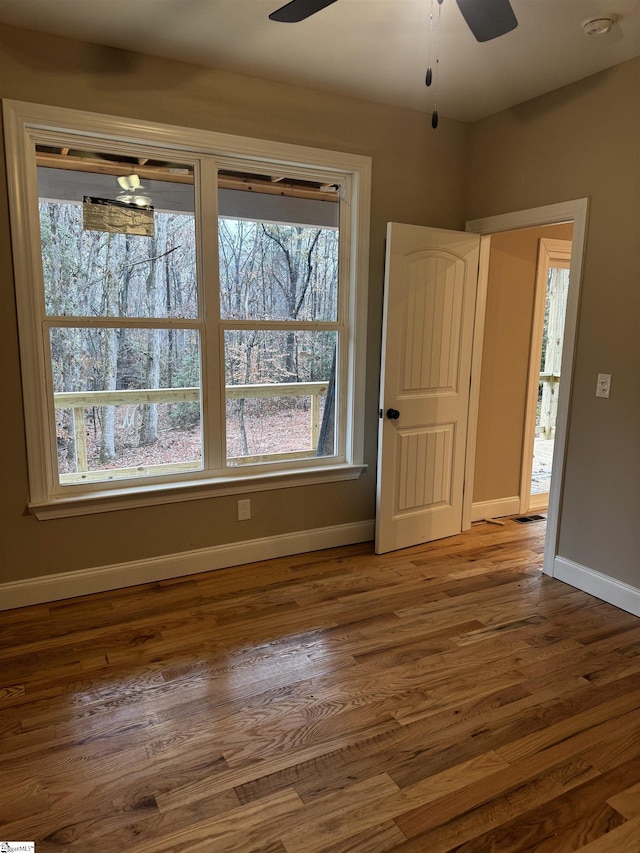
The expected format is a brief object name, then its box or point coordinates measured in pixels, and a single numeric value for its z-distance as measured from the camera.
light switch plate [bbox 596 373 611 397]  2.85
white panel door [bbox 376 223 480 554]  3.31
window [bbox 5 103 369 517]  2.69
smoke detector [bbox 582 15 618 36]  2.27
